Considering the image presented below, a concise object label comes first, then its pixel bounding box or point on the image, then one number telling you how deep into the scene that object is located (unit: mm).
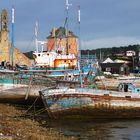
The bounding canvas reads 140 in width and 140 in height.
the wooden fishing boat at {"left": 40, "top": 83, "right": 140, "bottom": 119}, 28078
